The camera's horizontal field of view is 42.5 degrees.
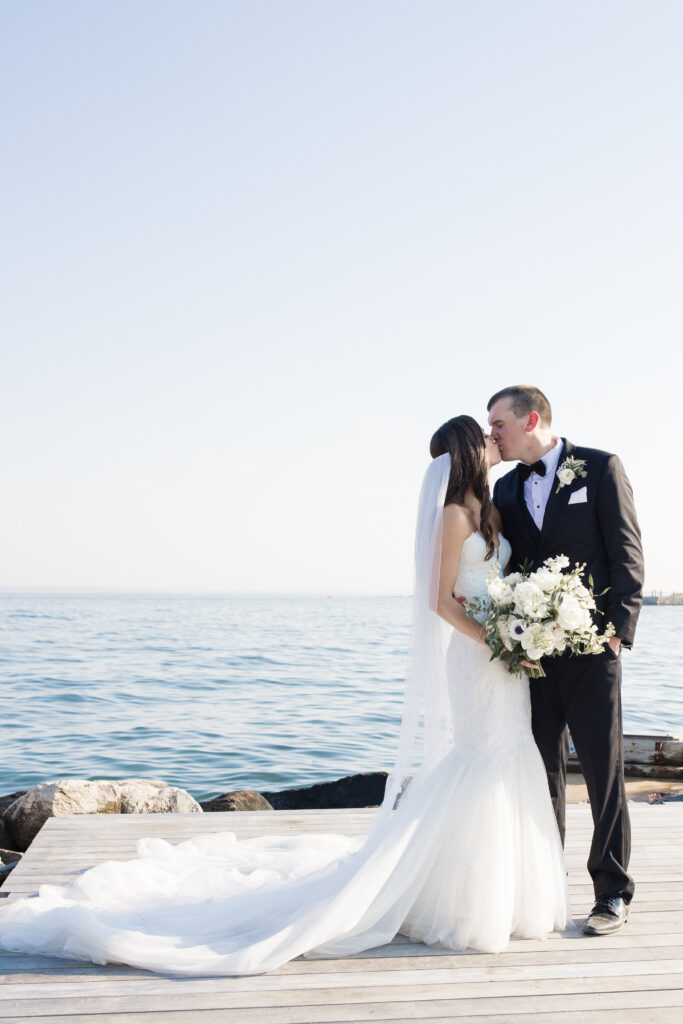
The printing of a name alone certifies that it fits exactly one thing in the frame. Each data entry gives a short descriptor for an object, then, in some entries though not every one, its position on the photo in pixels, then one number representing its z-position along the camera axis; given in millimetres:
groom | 3822
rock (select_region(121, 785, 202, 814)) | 6898
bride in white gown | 3492
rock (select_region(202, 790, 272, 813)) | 7605
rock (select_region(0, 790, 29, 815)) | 8672
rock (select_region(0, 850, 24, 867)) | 6680
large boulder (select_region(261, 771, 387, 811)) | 8812
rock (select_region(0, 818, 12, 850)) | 7398
